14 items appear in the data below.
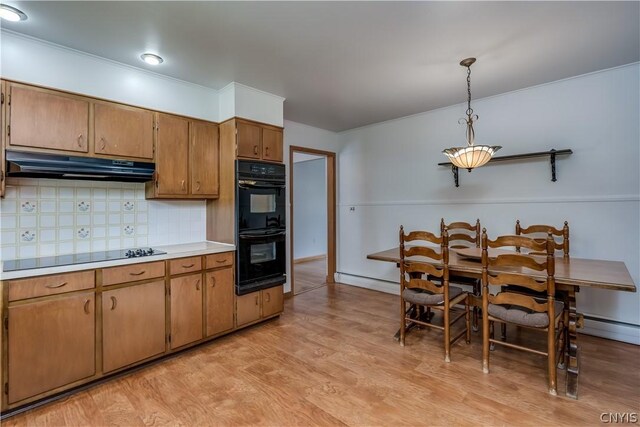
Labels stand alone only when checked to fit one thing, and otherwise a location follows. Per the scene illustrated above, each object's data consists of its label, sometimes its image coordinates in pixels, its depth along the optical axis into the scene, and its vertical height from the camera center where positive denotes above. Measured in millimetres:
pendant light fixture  2600 +541
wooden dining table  1962 -448
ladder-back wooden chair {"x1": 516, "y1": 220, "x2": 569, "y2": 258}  2879 -204
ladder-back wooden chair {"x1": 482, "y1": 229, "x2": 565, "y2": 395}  2066 -639
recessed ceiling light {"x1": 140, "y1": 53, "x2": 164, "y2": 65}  2512 +1367
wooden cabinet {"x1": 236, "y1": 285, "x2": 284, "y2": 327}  3084 -973
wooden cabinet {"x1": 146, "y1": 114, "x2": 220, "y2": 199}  2838 +579
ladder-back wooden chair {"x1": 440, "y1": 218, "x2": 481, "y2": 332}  3199 -303
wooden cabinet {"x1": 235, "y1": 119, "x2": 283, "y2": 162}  3111 +820
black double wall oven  3053 -105
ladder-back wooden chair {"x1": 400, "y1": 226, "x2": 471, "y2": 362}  2539 -661
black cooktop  2043 -318
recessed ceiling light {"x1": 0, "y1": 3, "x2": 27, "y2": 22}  1888 +1343
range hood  2109 +391
